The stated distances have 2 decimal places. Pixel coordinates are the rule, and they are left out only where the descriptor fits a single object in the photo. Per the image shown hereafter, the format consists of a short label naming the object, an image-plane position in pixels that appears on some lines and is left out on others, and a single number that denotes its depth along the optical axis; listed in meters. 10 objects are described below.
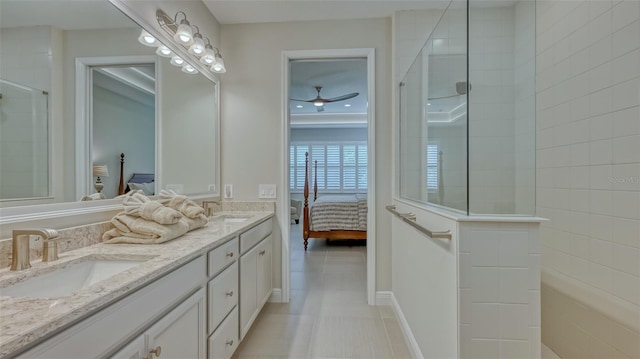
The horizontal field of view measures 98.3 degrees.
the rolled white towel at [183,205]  1.58
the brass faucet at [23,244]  0.91
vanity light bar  1.80
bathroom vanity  0.61
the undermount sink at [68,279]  0.86
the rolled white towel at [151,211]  1.31
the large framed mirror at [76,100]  0.99
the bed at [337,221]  4.41
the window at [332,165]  7.47
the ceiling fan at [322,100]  4.77
